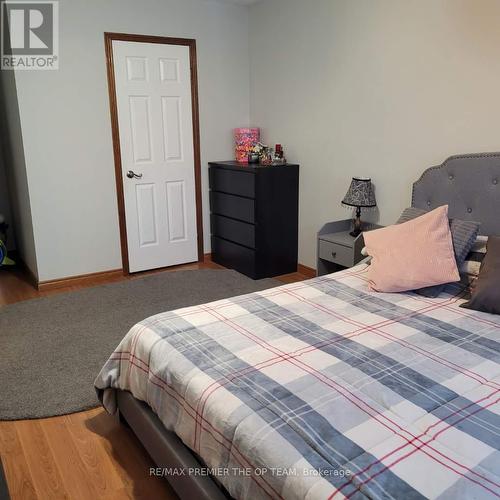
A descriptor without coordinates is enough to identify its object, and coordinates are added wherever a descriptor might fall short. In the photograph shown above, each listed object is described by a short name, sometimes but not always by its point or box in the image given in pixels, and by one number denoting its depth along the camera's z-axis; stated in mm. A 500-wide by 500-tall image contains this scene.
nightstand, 3230
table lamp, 3322
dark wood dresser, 3990
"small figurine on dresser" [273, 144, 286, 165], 4172
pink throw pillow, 2248
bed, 1137
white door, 4008
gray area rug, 2387
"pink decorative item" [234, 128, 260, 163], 4468
